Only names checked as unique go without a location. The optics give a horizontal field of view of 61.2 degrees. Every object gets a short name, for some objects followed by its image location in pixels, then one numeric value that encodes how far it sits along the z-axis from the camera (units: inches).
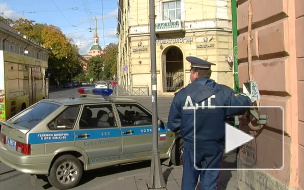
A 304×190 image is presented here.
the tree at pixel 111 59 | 3138.6
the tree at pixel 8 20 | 1794.3
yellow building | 970.2
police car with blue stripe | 176.7
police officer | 108.1
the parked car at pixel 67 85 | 2578.2
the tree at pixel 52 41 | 2021.6
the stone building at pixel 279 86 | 108.6
